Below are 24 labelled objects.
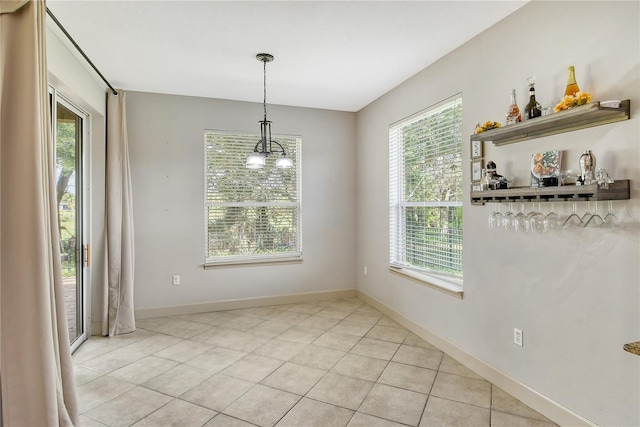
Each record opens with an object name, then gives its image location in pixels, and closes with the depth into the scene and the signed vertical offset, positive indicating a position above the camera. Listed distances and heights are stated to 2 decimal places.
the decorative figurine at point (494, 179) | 2.36 +0.20
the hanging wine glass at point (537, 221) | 2.15 -0.10
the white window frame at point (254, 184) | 4.26 +0.26
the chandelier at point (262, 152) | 3.02 +0.56
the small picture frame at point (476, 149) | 2.66 +0.47
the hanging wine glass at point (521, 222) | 2.24 -0.10
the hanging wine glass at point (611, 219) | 1.78 -0.08
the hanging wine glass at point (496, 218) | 2.41 -0.08
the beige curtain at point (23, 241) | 1.48 -0.11
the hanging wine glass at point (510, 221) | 2.35 -0.10
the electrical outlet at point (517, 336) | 2.34 -0.92
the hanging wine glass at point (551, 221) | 2.07 -0.09
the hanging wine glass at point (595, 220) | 1.85 -0.08
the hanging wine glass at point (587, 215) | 1.90 -0.06
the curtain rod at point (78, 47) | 2.32 +1.39
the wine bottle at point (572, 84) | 1.92 +0.70
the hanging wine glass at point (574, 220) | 1.96 -0.09
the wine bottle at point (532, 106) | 2.11 +0.64
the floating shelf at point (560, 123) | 1.71 +0.49
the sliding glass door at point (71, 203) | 2.95 +0.11
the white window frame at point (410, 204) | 2.97 +0.04
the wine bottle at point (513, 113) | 2.22 +0.63
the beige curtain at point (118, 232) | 3.52 -0.20
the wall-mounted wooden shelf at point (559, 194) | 1.72 +0.07
